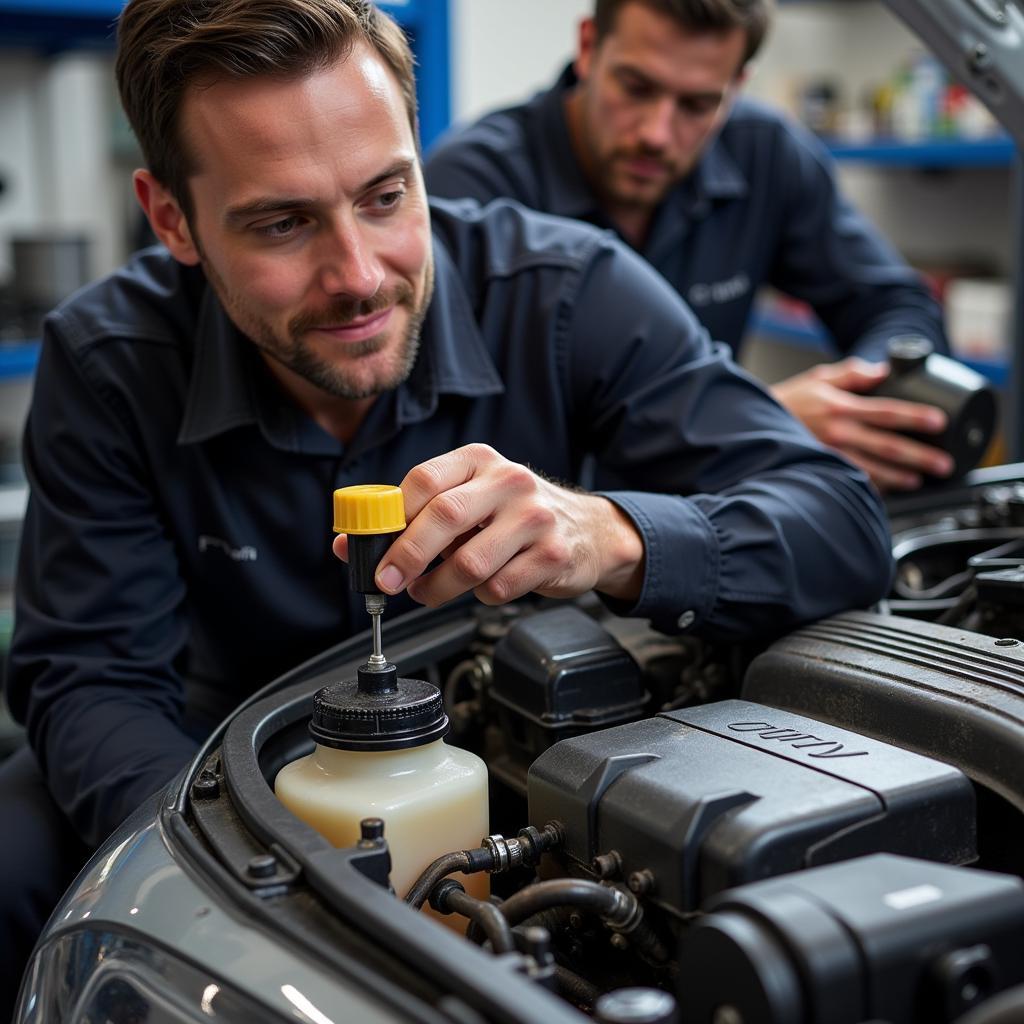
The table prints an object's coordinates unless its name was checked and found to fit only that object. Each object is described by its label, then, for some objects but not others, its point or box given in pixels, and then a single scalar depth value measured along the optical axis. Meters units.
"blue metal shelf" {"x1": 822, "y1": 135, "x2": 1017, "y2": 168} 2.97
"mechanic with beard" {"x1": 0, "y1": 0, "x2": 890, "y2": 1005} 1.05
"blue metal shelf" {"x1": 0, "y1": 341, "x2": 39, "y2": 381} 2.54
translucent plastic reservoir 0.76
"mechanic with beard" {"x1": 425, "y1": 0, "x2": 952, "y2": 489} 1.83
